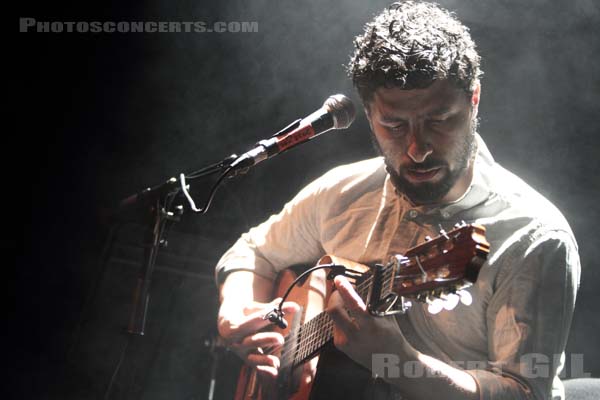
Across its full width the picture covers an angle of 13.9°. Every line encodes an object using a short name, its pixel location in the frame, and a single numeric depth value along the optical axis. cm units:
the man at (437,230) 279
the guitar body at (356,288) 271
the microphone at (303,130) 287
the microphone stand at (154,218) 288
